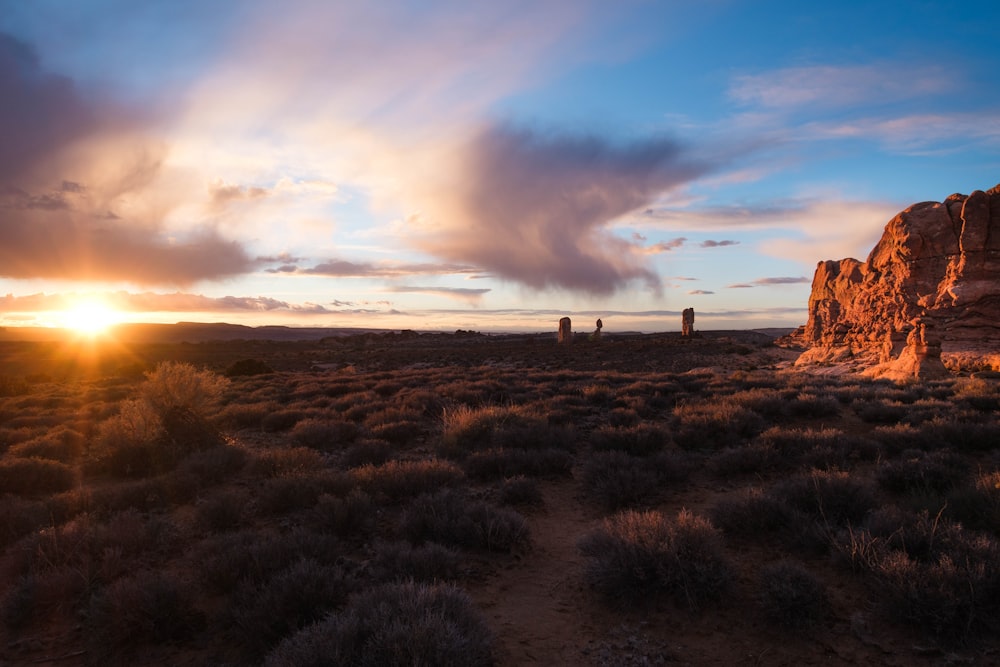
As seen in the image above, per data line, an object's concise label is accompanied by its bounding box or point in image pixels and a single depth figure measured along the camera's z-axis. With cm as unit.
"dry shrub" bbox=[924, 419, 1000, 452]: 784
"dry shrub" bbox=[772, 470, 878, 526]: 544
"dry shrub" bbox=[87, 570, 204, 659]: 405
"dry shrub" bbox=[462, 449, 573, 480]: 794
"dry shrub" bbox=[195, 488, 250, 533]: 621
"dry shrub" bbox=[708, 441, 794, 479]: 767
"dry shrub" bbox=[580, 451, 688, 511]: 683
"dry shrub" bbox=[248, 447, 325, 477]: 800
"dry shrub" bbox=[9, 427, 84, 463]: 992
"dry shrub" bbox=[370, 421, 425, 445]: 1039
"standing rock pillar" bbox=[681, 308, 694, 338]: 6731
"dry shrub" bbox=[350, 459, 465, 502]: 687
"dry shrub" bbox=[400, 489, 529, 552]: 553
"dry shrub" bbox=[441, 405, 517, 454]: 945
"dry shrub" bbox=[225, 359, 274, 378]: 2739
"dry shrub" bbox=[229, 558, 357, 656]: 390
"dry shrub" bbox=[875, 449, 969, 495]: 628
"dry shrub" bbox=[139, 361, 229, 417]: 1066
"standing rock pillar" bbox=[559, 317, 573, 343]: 6269
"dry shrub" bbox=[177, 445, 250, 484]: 802
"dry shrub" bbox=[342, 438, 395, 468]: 886
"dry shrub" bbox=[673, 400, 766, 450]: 923
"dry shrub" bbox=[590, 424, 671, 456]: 890
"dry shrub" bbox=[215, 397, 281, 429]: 1279
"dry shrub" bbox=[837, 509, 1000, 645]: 367
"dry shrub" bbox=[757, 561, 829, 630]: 394
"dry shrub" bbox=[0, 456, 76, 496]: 792
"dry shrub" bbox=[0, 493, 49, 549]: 604
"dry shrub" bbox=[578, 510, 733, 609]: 431
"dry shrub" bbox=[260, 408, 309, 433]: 1245
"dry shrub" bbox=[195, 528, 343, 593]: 468
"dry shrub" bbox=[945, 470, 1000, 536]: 502
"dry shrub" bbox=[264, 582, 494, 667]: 318
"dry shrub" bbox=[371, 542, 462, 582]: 470
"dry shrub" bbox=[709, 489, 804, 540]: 544
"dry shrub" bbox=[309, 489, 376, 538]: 582
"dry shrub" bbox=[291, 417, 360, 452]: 1029
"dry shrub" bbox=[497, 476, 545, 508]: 690
